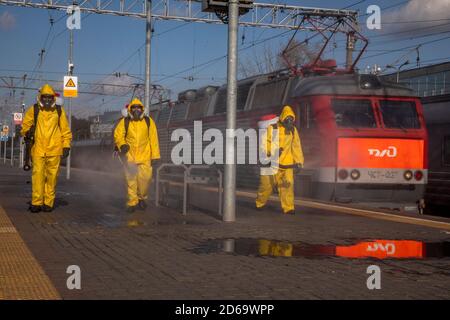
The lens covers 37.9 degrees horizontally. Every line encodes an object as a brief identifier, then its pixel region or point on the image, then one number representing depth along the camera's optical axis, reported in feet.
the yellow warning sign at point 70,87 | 68.08
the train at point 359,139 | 45.80
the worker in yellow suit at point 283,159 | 37.63
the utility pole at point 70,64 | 81.71
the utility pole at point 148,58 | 69.05
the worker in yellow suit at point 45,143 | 34.27
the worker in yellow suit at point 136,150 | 36.17
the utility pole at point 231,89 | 32.73
